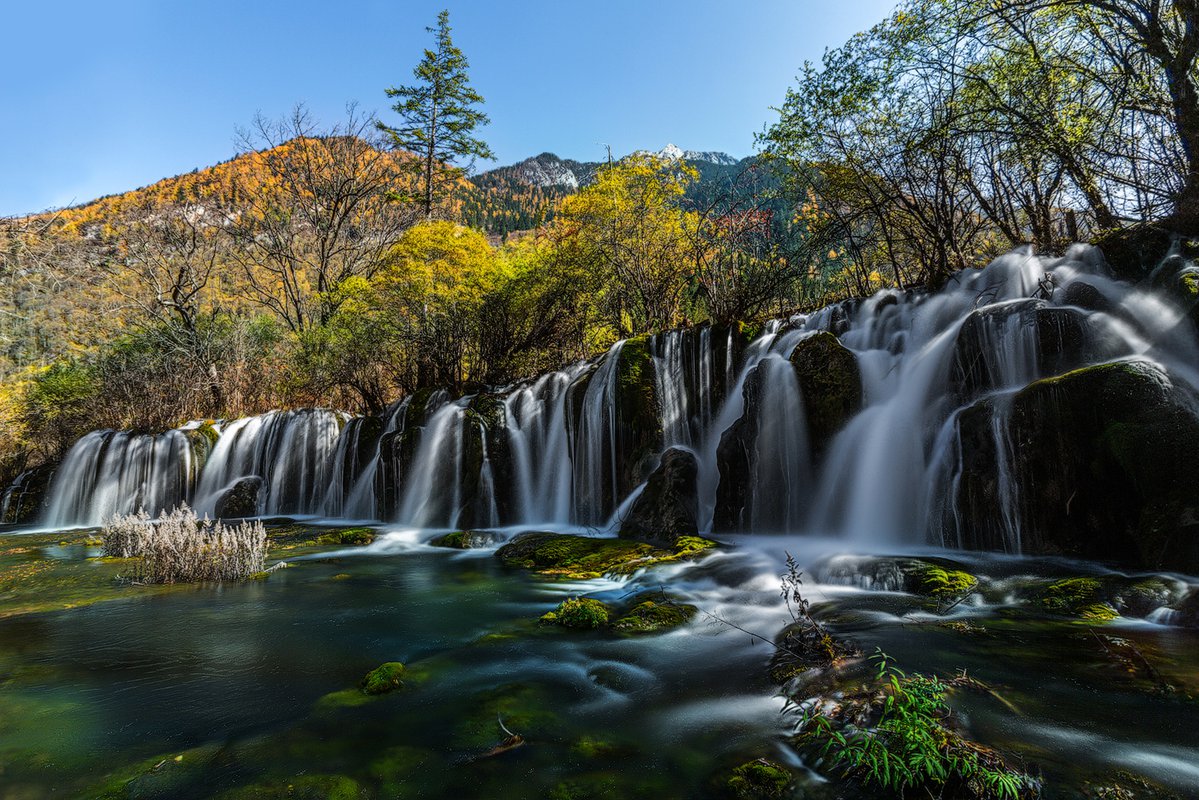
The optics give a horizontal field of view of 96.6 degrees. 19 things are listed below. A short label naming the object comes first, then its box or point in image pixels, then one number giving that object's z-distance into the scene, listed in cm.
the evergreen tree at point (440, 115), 2725
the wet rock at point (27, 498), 1805
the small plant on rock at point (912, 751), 249
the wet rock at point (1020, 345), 780
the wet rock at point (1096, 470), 572
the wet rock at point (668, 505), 1010
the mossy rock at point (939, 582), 570
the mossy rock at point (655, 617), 568
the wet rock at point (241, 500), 1698
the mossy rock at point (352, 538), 1193
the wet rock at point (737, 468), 1039
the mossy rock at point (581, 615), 582
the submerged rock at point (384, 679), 432
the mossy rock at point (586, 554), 830
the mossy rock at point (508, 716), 360
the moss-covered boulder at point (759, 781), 279
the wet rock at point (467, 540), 1144
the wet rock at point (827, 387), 974
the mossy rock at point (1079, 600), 496
